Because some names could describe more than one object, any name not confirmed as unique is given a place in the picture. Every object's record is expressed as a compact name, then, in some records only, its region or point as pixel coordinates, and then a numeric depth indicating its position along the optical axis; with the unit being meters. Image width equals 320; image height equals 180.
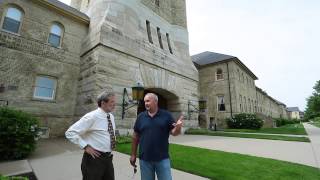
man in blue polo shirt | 2.83
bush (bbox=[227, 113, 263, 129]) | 21.58
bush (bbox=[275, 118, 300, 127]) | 41.59
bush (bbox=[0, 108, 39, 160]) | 5.57
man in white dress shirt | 2.58
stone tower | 10.96
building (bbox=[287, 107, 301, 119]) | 117.50
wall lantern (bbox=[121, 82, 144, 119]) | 10.97
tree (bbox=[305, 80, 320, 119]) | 41.96
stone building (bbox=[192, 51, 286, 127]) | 24.70
